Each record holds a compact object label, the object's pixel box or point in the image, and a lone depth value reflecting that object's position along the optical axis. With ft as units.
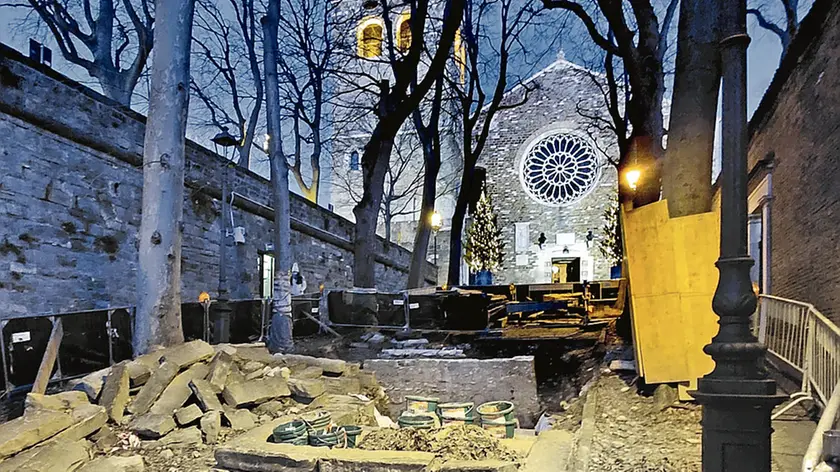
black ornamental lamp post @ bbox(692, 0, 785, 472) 10.01
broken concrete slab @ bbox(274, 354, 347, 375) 25.43
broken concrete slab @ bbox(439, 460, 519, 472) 13.01
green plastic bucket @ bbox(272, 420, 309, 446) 16.48
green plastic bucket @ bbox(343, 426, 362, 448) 16.92
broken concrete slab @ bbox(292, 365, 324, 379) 23.89
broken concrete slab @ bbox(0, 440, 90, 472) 14.20
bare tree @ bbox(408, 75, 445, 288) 52.11
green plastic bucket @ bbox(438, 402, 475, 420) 21.20
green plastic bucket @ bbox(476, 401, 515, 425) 19.56
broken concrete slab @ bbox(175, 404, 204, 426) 18.44
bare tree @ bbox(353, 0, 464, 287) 39.88
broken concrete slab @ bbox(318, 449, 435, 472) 13.61
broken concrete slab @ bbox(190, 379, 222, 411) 19.16
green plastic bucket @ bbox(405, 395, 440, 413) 21.40
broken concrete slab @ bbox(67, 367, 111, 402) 18.86
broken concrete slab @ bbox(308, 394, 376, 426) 19.72
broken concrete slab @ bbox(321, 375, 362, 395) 23.93
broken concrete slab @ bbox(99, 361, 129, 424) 18.24
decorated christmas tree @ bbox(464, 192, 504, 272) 97.71
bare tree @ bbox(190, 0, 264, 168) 58.34
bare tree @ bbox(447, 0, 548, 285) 59.21
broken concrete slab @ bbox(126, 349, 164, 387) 19.71
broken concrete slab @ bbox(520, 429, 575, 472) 13.19
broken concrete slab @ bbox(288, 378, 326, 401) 21.99
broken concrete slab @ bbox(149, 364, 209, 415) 18.54
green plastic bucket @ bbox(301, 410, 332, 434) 17.35
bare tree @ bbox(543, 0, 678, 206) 30.37
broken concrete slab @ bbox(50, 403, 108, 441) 16.16
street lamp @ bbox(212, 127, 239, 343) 31.91
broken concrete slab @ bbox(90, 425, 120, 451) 17.13
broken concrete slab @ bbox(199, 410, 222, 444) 18.13
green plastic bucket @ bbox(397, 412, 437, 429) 18.78
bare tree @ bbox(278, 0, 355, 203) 58.13
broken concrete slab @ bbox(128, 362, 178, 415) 18.76
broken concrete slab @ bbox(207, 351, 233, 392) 20.31
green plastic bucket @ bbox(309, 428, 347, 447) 16.52
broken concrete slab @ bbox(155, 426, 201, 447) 17.58
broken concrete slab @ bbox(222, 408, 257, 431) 18.99
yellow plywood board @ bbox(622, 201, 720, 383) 17.62
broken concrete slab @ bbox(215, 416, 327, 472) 14.57
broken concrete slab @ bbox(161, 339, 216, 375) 20.85
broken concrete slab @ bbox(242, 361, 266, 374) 22.93
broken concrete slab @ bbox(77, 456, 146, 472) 15.42
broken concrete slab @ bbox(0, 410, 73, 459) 14.48
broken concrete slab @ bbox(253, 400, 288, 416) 20.77
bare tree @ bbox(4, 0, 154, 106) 53.52
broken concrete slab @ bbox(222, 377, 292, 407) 20.07
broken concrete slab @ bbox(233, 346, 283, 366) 24.20
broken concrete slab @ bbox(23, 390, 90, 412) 16.60
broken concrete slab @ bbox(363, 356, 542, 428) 27.22
